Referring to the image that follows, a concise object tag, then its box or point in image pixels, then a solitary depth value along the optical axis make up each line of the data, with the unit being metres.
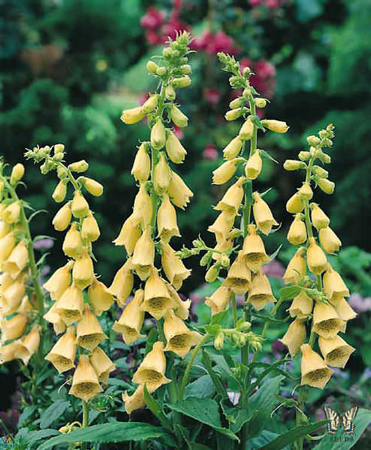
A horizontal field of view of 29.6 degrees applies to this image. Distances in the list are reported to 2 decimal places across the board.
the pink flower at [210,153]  5.09
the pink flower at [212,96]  5.25
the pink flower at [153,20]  5.31
